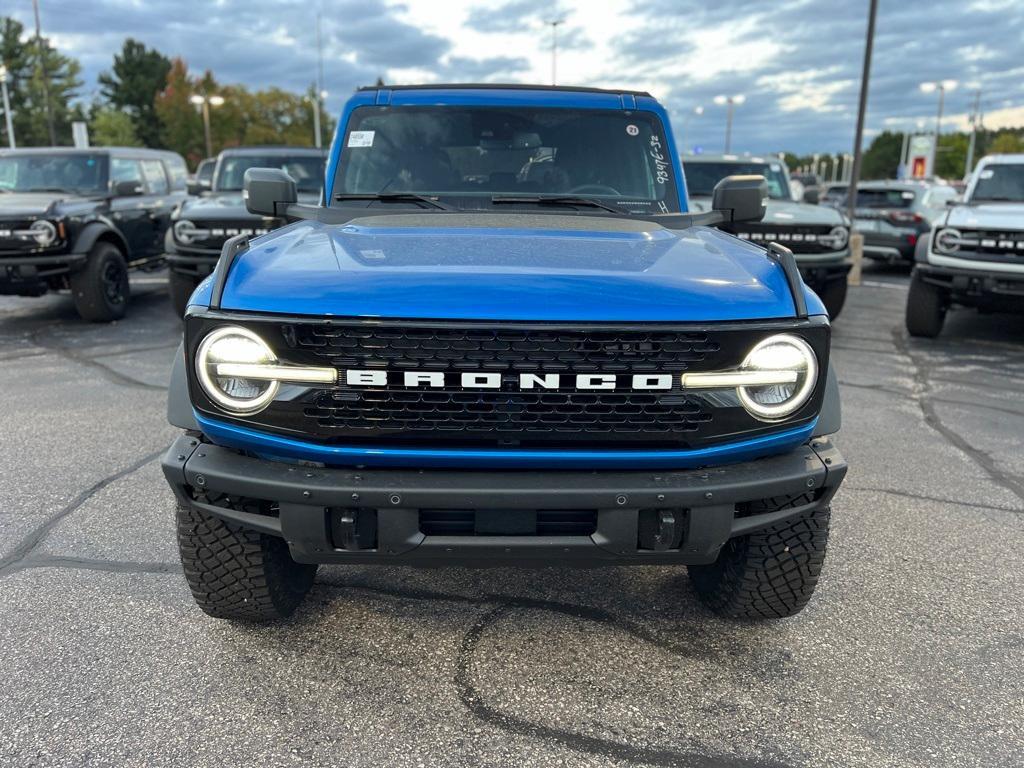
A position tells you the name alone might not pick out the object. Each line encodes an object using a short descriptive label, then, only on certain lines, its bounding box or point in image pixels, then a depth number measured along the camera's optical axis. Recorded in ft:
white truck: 24.59
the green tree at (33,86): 204.54
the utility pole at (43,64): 109.40
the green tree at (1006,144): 320.11
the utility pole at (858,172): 43.57
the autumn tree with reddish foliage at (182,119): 216.74
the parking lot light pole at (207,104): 164.75
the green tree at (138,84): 261.03
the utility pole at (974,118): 248.44
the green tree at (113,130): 209.67
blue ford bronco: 7.21
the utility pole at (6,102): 128.01
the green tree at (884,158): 383.00
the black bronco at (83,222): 26.68
